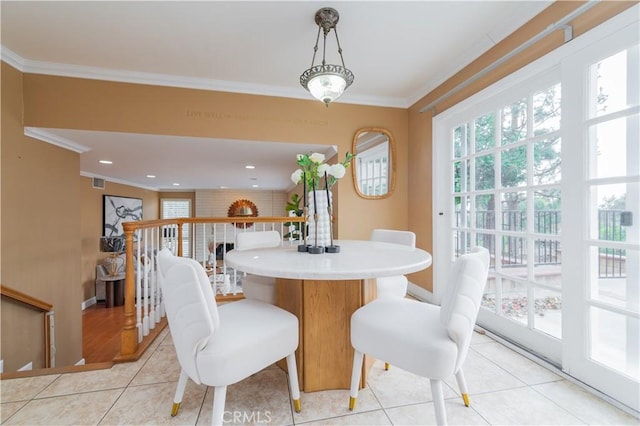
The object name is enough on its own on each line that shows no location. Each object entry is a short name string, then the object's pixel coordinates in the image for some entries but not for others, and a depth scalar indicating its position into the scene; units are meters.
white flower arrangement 1.55
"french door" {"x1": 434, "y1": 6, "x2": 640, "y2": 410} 1.38
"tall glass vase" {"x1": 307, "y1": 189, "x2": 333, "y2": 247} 1.64
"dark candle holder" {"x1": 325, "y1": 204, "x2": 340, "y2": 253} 1.62
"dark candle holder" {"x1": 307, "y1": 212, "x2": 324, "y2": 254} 1.59
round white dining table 1.44
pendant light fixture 1.71
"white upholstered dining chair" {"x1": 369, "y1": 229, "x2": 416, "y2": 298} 1.72
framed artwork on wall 5.93
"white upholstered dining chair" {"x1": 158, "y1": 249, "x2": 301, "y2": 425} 0.97
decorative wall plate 8.70
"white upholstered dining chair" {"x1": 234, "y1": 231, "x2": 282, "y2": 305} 1.71
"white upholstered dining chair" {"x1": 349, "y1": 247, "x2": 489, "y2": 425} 1.00
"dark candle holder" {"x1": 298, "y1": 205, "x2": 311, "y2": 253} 1.67
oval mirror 3.21
